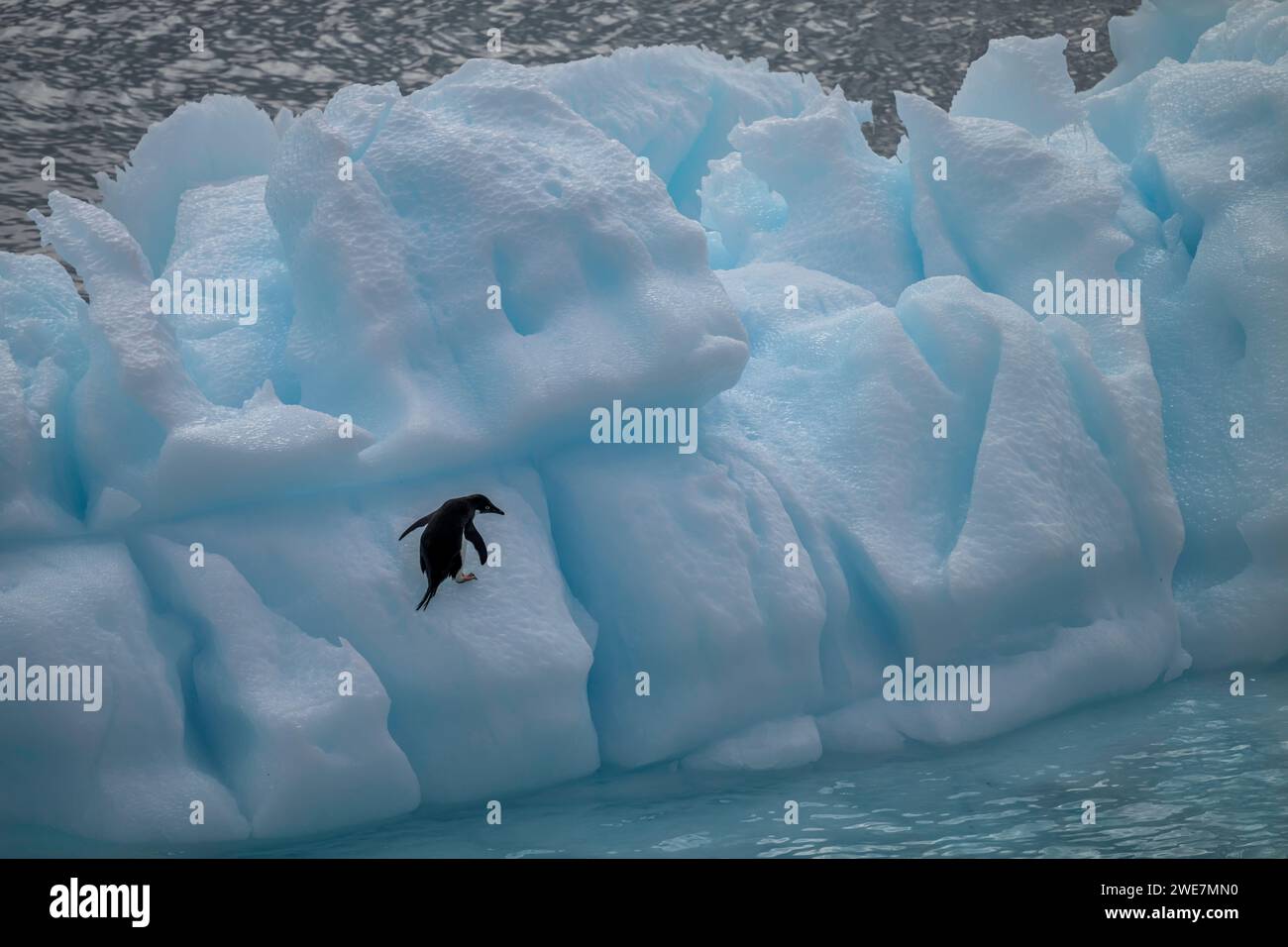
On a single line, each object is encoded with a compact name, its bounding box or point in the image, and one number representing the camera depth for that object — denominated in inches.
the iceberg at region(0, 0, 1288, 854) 305.0
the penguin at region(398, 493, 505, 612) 310.3
